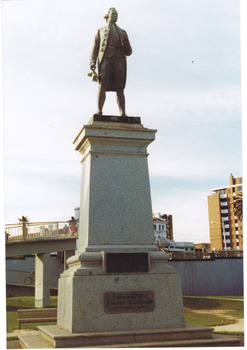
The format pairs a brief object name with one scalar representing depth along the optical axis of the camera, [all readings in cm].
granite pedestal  750
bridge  2627
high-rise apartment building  12850
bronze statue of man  966
